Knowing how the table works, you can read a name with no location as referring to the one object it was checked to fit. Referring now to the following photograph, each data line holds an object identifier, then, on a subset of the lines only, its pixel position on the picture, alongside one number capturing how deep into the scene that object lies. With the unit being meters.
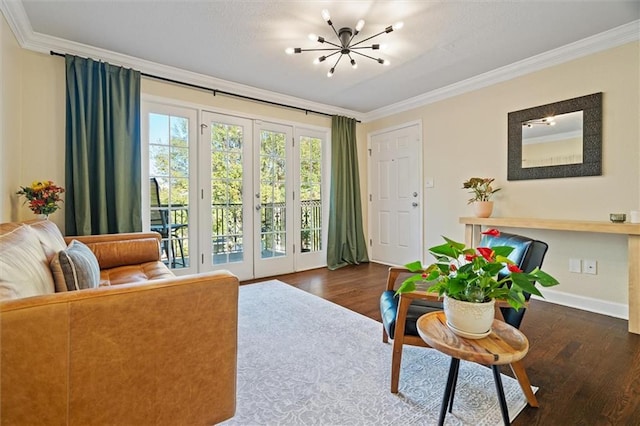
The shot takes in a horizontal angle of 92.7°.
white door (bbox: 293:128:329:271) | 4.32
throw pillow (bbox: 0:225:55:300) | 0.94
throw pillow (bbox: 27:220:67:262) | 1.51
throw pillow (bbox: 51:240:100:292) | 1.28
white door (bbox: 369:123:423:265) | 4.24
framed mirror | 2.71
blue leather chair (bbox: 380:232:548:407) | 1.46
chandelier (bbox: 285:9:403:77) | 2.25
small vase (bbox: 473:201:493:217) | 3.23
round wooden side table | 1.03
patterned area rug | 1.38
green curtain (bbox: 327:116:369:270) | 4.54
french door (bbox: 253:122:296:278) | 3.95
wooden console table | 2.26
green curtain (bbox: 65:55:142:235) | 2.69
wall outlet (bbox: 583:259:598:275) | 2.73
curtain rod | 3.12
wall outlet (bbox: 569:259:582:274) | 2.82
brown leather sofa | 0.84
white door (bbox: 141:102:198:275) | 3.21
